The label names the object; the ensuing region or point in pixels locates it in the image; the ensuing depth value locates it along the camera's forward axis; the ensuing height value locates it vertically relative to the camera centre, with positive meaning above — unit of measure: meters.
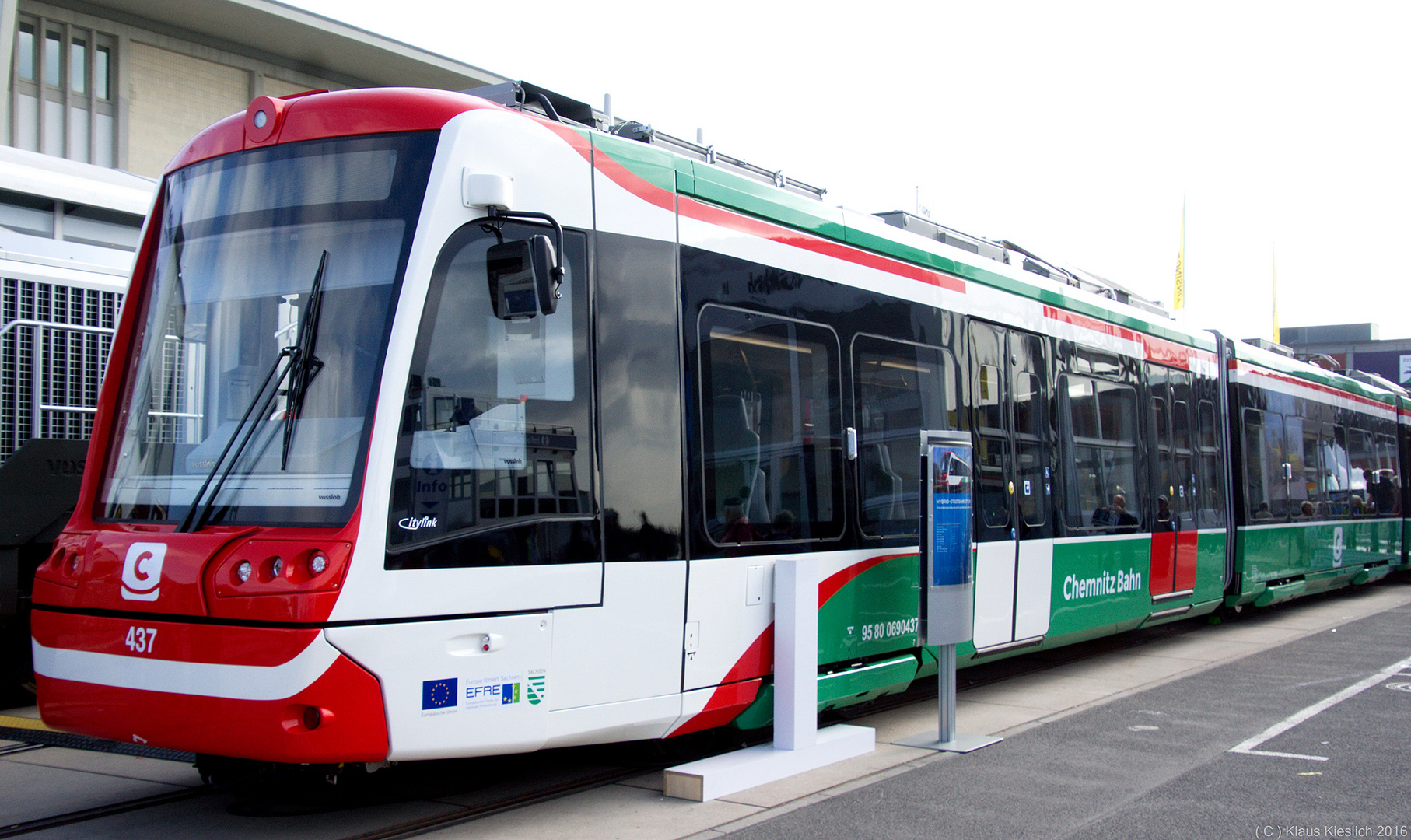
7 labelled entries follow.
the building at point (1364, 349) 52.53 +6.17
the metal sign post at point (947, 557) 7.09 -0.41
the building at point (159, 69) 25.92 +10.30
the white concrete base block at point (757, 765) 5.98 -1.48
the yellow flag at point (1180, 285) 31.48 +5.49
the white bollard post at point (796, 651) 6.39 -0.88
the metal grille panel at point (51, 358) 8.14 +1.05
